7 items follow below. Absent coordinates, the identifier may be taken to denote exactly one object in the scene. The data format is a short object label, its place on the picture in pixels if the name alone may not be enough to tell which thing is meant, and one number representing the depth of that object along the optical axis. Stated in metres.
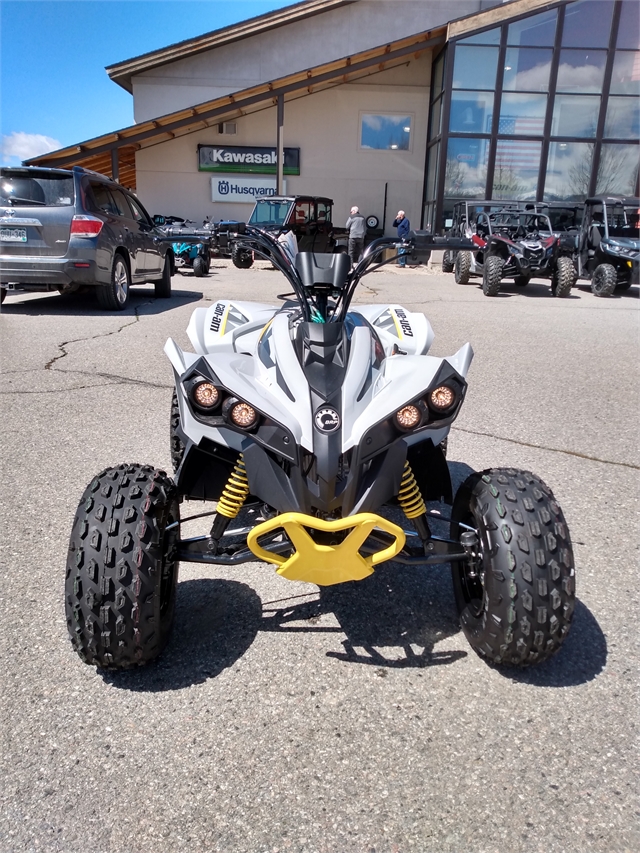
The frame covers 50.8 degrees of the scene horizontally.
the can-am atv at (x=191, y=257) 16.16
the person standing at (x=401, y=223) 20.99
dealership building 21.84
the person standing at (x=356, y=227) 19.78
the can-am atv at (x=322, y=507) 2.16
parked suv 8.85
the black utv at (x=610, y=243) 14.41
